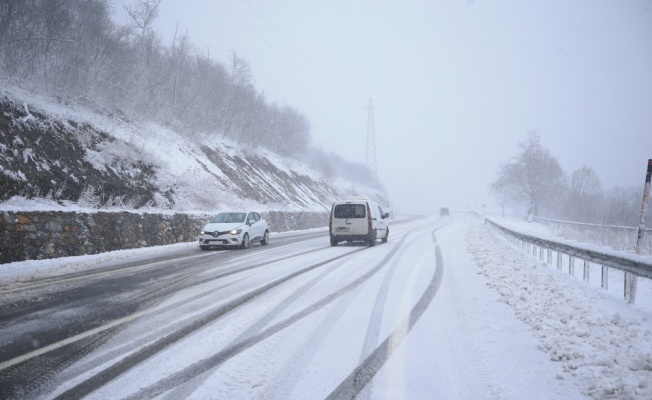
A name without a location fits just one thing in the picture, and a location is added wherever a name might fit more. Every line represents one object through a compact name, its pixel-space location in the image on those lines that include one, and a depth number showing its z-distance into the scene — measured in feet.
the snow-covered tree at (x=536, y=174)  182.91
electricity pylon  233.96
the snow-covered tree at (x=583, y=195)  175.32
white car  46.80
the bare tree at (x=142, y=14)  107.04
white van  50.70
